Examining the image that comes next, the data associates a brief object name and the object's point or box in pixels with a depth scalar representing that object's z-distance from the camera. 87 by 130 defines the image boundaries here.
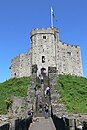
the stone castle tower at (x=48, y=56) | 20.58
